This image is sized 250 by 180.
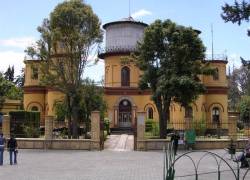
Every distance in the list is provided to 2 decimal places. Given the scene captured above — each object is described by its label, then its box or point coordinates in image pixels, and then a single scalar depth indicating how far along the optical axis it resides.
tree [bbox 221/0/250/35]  16.31
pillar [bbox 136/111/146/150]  32.30
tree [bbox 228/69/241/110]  93.88
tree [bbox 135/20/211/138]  34.34
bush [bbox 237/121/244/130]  52.67
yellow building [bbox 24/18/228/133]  53.03
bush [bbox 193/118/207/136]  37.99
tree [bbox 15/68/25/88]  100.16
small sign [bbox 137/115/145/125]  32.43
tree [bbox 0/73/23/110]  55.09
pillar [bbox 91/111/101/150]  32.16
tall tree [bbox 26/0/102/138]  34.94
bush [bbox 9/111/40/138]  36.07
